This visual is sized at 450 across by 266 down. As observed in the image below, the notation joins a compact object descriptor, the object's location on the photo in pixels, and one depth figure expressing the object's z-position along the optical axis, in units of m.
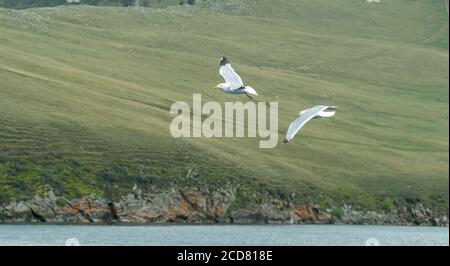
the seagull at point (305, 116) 35.25
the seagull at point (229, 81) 43.40
